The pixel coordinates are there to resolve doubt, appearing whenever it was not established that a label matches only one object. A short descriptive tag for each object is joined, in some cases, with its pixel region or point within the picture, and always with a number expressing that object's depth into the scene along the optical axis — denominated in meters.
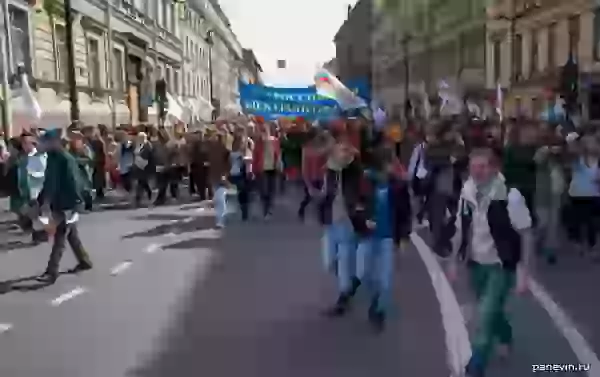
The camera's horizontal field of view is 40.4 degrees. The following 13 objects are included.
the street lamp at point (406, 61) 45.12
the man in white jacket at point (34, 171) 12.58
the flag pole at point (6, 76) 21.22
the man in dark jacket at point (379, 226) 7.02
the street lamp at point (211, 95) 62.04
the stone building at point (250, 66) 131.50
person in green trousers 5.43
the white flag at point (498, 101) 23.31
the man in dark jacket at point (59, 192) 9.15
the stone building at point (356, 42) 102.25
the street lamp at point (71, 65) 20.00
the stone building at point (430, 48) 51.16
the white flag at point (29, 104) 18.24
